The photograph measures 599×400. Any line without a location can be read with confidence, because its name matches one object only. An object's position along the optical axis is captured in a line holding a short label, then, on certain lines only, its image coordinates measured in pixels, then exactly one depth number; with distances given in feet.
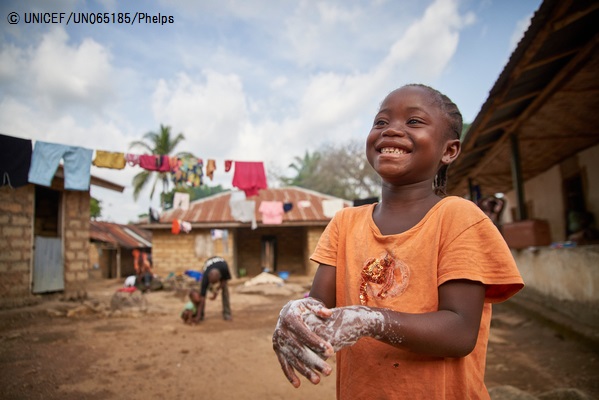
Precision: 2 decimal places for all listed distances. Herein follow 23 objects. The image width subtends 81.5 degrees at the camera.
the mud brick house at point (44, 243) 23.50
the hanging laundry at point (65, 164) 22.22
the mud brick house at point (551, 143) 11.80
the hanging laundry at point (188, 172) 31.81
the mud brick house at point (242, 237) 50.72
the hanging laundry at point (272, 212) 46.62
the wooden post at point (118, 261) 64.90
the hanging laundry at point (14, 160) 20.52
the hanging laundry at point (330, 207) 51.20
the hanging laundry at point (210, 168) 32.53
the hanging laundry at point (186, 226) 46.16
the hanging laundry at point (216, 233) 50.31
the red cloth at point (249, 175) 33.27
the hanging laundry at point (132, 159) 28.22
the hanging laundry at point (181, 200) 42.27
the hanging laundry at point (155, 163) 29.09
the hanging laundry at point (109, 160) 26.37
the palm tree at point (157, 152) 76.74
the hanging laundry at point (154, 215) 48.20
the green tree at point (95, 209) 87.75
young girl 2.87
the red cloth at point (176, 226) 46.39
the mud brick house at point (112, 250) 64.51
